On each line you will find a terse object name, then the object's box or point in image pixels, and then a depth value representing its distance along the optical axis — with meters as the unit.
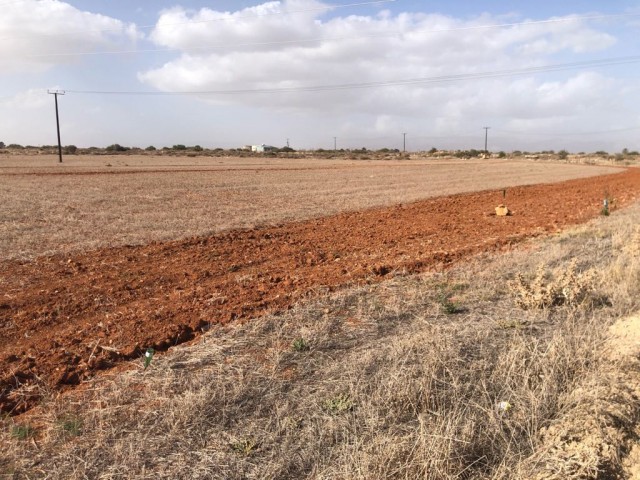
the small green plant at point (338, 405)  4.23
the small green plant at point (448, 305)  6.88
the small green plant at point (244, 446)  3.71
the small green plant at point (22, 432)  4.04
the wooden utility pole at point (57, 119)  72.03
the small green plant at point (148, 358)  5.25
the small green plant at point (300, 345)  5.59
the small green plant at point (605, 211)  18.60
